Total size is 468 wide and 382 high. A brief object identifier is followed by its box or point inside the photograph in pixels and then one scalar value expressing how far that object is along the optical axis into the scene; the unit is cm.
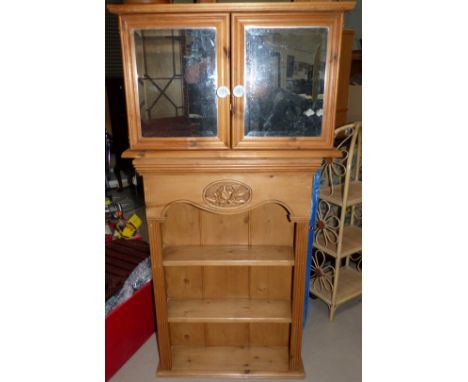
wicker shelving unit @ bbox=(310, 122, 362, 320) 185
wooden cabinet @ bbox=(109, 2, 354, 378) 117
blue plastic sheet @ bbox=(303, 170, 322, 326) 173
